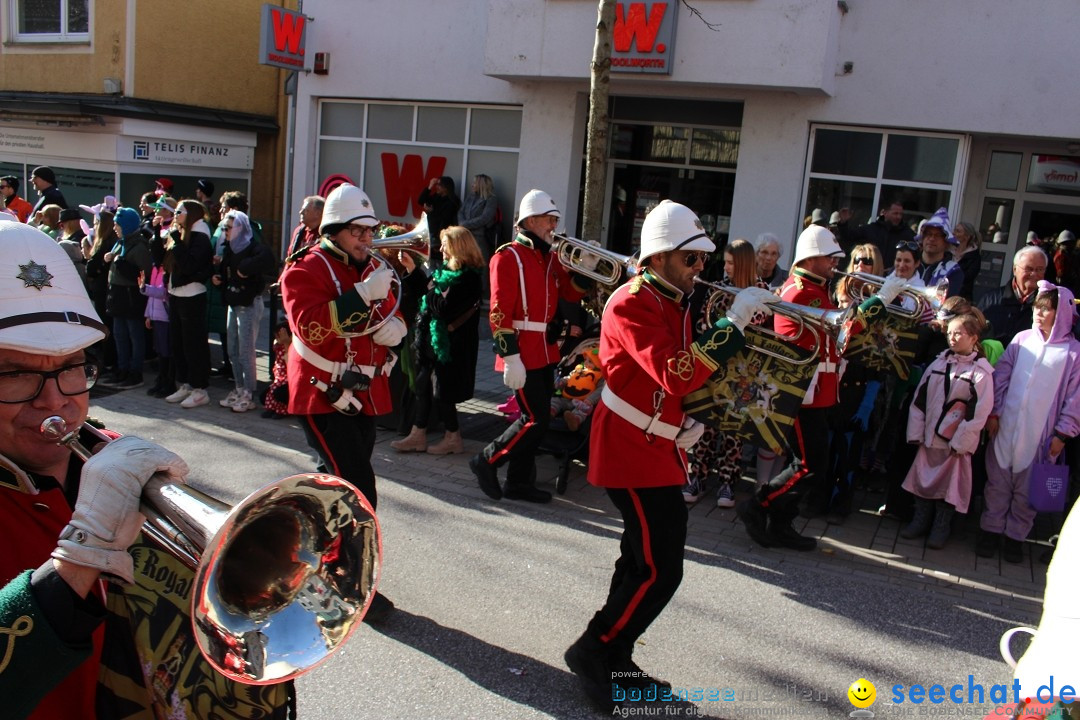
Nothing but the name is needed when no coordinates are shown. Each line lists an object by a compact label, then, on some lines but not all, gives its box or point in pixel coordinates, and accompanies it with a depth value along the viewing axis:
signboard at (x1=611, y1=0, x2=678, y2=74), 11.00
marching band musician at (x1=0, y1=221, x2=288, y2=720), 1.52
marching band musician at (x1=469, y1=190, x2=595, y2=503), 6.12
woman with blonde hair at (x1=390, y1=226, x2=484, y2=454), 7.15
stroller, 6.88
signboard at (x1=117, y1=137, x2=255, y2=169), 15.10
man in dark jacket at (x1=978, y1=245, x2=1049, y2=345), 6.43
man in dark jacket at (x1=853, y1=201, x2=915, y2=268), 9.74
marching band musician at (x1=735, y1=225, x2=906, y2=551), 5.56
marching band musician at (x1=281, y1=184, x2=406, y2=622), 4.43
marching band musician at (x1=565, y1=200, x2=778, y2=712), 3.74
